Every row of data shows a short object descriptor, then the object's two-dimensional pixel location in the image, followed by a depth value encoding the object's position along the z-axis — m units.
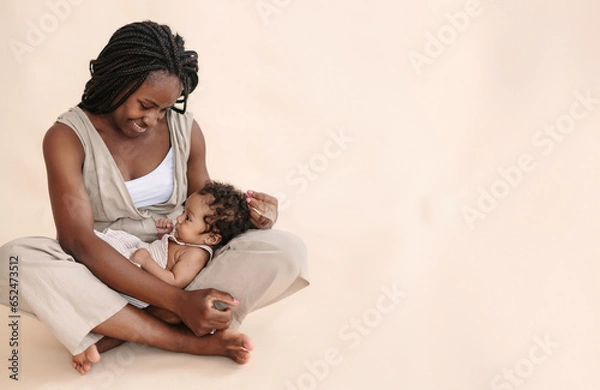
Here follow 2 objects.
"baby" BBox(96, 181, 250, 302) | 2.79
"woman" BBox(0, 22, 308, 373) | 2.59
